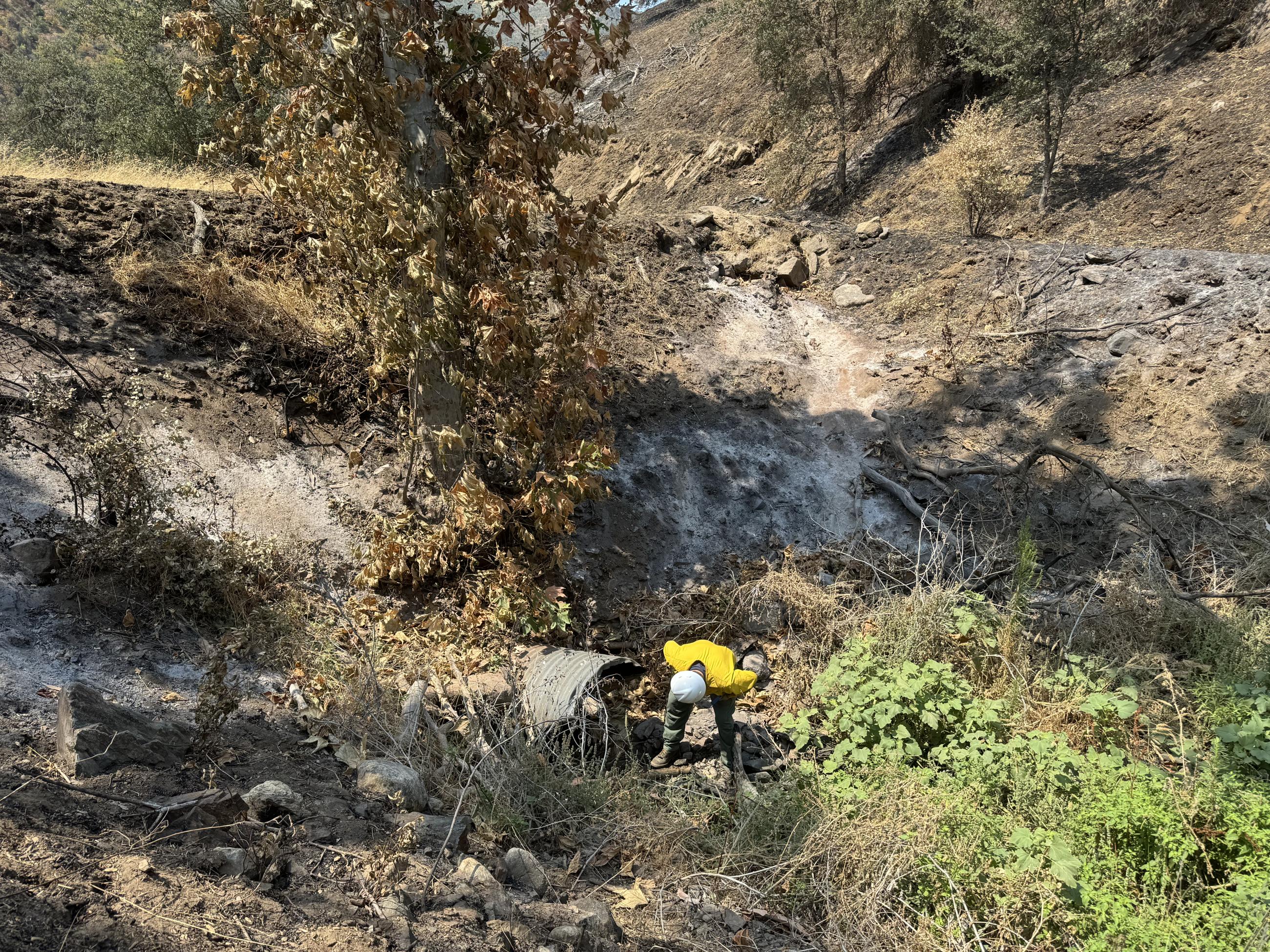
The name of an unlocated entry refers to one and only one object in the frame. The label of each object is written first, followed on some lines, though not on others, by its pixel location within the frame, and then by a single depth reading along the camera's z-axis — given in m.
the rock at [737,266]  10.42
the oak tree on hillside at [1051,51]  12.40
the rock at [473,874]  2.94
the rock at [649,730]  5.25
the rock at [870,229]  10.96
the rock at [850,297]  10.11
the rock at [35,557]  4.42
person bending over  4.58
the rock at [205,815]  2.64
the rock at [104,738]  2.90
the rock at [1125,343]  8.18
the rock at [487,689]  4.78
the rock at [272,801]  2.98
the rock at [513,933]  2.68
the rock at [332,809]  3.12
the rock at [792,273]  10.38
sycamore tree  4.86
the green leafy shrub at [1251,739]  3.87
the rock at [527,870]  3.19
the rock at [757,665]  5.95
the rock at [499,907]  2.81
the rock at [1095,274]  8.95
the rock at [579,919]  2.87
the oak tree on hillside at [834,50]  15.36
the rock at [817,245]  10.95
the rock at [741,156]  19.27
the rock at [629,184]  20.05
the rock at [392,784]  3.51
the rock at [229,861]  2.52
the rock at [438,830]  3.14
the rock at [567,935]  2.77
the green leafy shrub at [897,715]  4.44
